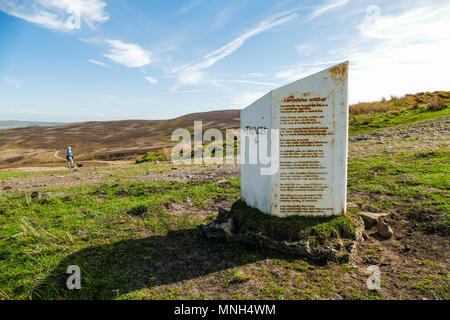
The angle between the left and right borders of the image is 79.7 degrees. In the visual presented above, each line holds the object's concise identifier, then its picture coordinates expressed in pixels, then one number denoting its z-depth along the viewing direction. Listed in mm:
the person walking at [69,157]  22250
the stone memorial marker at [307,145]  5273
